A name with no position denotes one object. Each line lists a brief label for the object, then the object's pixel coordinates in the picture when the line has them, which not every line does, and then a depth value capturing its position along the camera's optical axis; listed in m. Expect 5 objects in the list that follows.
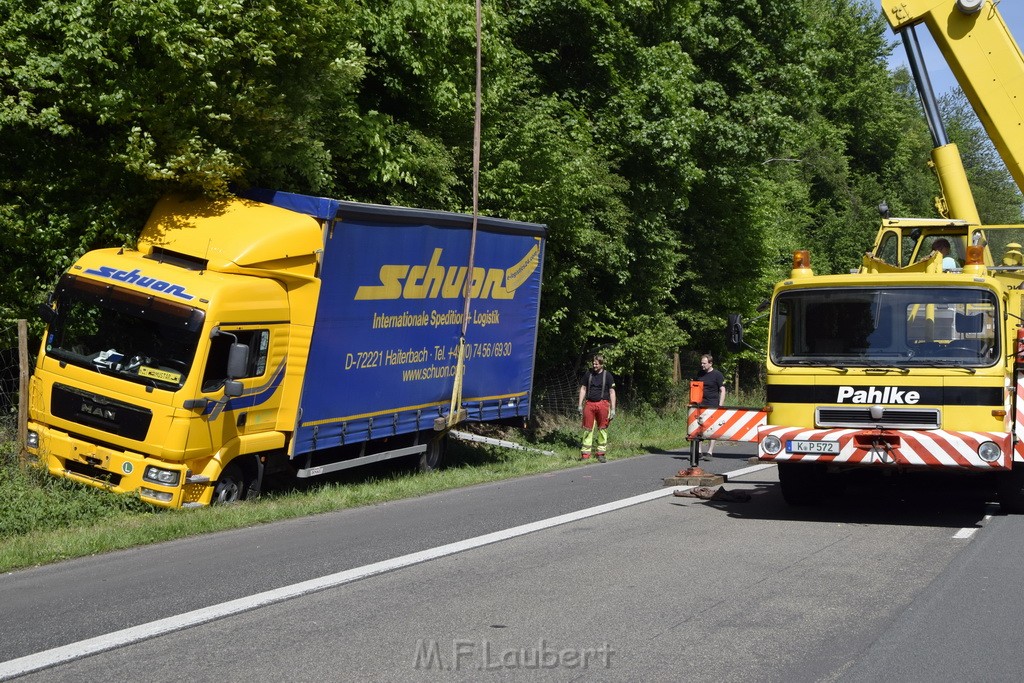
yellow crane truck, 10.78
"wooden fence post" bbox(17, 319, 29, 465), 12.17
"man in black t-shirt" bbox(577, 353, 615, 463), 18.75
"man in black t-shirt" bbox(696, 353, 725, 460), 18.95
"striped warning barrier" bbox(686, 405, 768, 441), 12.61
